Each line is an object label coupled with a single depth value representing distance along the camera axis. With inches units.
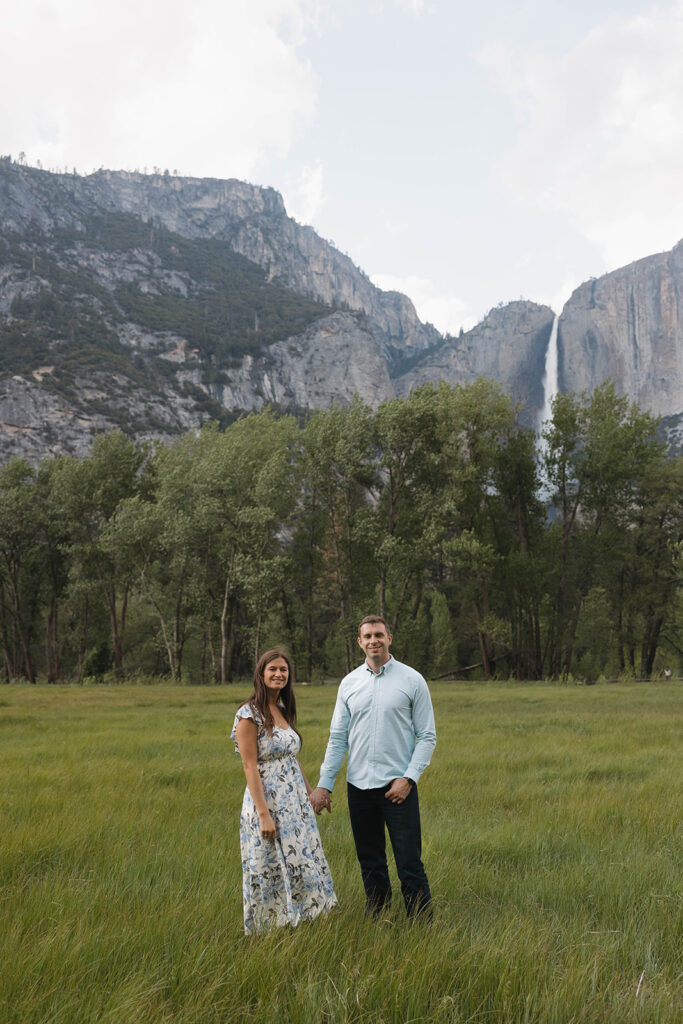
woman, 150.1
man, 162.9
